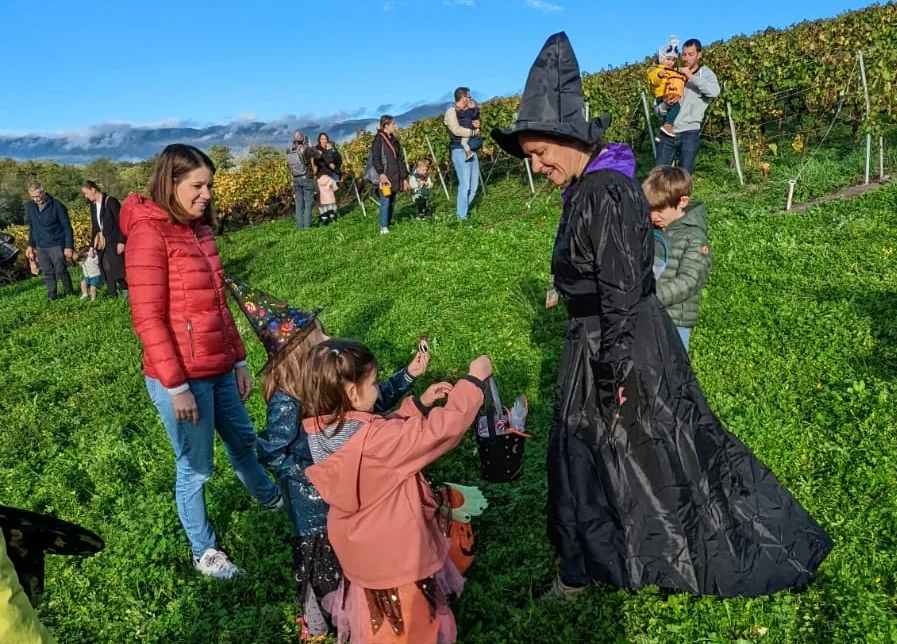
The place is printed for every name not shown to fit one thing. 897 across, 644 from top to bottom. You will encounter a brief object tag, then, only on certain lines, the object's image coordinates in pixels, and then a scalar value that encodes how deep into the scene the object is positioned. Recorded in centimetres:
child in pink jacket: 272
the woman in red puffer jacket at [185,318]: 329
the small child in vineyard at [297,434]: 316
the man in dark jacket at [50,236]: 1205
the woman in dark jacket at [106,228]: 1073
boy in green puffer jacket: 407
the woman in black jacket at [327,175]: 1558
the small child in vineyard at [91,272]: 1186
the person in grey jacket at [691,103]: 941
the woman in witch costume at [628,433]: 285
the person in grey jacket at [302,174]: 1514
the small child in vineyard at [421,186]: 1426
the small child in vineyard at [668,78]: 952
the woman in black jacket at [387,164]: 1273
